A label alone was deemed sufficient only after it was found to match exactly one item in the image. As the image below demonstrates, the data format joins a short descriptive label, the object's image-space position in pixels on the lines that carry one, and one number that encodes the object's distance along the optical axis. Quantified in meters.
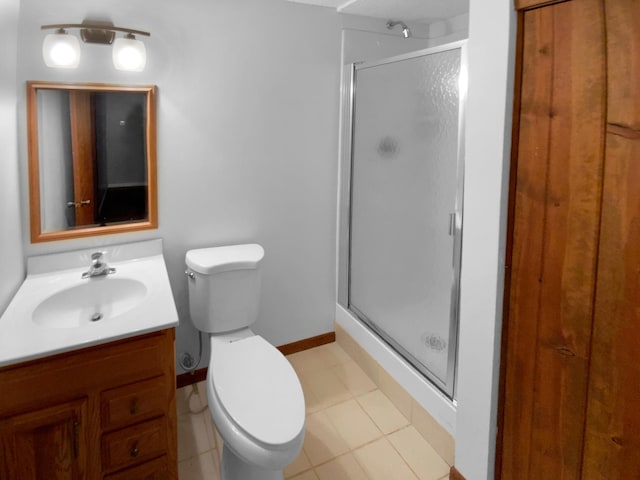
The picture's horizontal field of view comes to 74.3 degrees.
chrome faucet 1.76
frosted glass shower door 1.86
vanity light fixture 1.70
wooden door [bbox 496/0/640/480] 1.07
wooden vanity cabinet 1.25
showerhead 2.43
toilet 1.35
